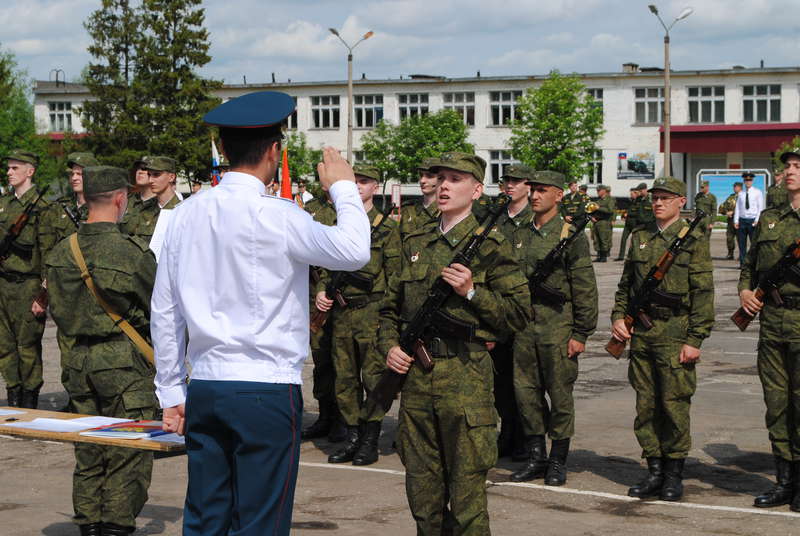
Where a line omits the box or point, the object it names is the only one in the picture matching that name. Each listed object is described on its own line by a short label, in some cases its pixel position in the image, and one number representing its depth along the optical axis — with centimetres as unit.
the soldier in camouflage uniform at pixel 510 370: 951
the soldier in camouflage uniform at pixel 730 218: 3142
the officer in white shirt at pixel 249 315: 415
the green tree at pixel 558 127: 6344
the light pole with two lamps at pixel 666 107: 4229
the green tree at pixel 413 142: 6612
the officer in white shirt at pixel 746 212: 2877
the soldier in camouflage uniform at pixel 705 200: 3032
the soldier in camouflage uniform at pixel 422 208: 1041
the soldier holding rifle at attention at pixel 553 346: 857
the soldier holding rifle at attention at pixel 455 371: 582
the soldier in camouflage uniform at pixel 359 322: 964
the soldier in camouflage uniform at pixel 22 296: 1130
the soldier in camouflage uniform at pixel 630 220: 3070
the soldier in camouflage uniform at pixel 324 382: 1030
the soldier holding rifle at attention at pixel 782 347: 782
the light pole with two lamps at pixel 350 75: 5049
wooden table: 473
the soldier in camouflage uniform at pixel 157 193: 1118
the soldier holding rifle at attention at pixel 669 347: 800
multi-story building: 7088
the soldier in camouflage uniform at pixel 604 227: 3116
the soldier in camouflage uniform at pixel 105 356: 650
